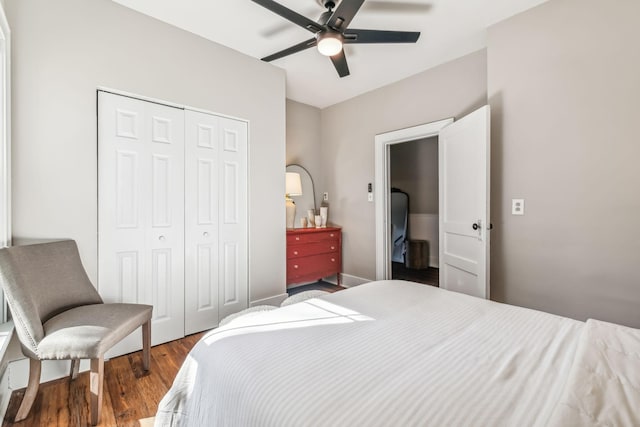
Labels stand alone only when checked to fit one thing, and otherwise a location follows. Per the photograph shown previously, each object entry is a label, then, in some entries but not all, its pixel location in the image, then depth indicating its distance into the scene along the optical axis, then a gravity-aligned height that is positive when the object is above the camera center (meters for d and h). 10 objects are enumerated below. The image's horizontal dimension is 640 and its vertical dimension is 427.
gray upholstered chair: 1.44 -0.57
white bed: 0.67 -0.46
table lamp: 3.58 +0.28
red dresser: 3.37 -0.50
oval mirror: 4.00 +0.22
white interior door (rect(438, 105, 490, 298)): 2.20 +0.08
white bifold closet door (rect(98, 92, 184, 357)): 2.07 +0.03
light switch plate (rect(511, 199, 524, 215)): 2.22 +0.05
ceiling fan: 1.71 +1.20
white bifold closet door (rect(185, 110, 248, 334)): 2.48 -0.05
